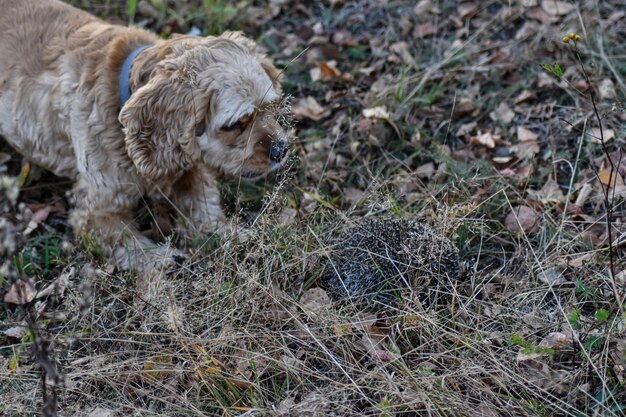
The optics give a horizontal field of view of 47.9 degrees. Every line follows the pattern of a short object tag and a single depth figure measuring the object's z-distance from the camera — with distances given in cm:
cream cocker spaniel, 367
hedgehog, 347
